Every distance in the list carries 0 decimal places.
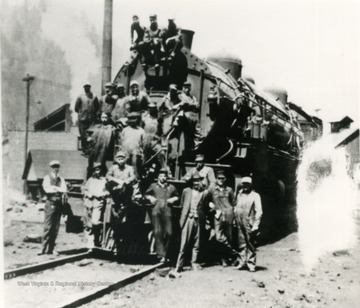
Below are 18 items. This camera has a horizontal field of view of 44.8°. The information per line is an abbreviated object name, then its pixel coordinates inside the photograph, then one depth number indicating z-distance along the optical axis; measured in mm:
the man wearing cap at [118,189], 8344
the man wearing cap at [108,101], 10711
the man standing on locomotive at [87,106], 10641
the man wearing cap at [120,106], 10266
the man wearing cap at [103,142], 9553
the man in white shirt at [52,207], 8562
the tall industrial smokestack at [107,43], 14333
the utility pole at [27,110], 18247
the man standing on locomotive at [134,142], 9078
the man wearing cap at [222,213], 8383
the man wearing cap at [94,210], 8570
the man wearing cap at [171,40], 10180
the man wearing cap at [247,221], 7980
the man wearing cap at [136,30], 10312
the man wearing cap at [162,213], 8148
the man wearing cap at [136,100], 9680
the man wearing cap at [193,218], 7926
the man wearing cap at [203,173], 8414
